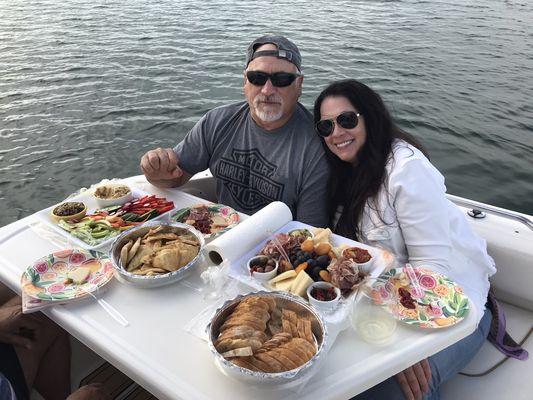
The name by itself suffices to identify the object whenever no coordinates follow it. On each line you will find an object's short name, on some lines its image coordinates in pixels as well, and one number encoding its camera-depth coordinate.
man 2.60
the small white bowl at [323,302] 1.56
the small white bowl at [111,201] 2.34
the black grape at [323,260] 1.76
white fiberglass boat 2.04
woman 2.05
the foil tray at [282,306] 1.22
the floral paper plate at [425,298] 1.53
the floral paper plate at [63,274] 1.68
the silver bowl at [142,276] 1.72
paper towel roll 1.82
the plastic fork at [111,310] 1.58
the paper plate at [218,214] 2.21
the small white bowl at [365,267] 1.74
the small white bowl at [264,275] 1.74
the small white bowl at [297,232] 2.01
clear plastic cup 1.47
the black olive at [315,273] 1.73
